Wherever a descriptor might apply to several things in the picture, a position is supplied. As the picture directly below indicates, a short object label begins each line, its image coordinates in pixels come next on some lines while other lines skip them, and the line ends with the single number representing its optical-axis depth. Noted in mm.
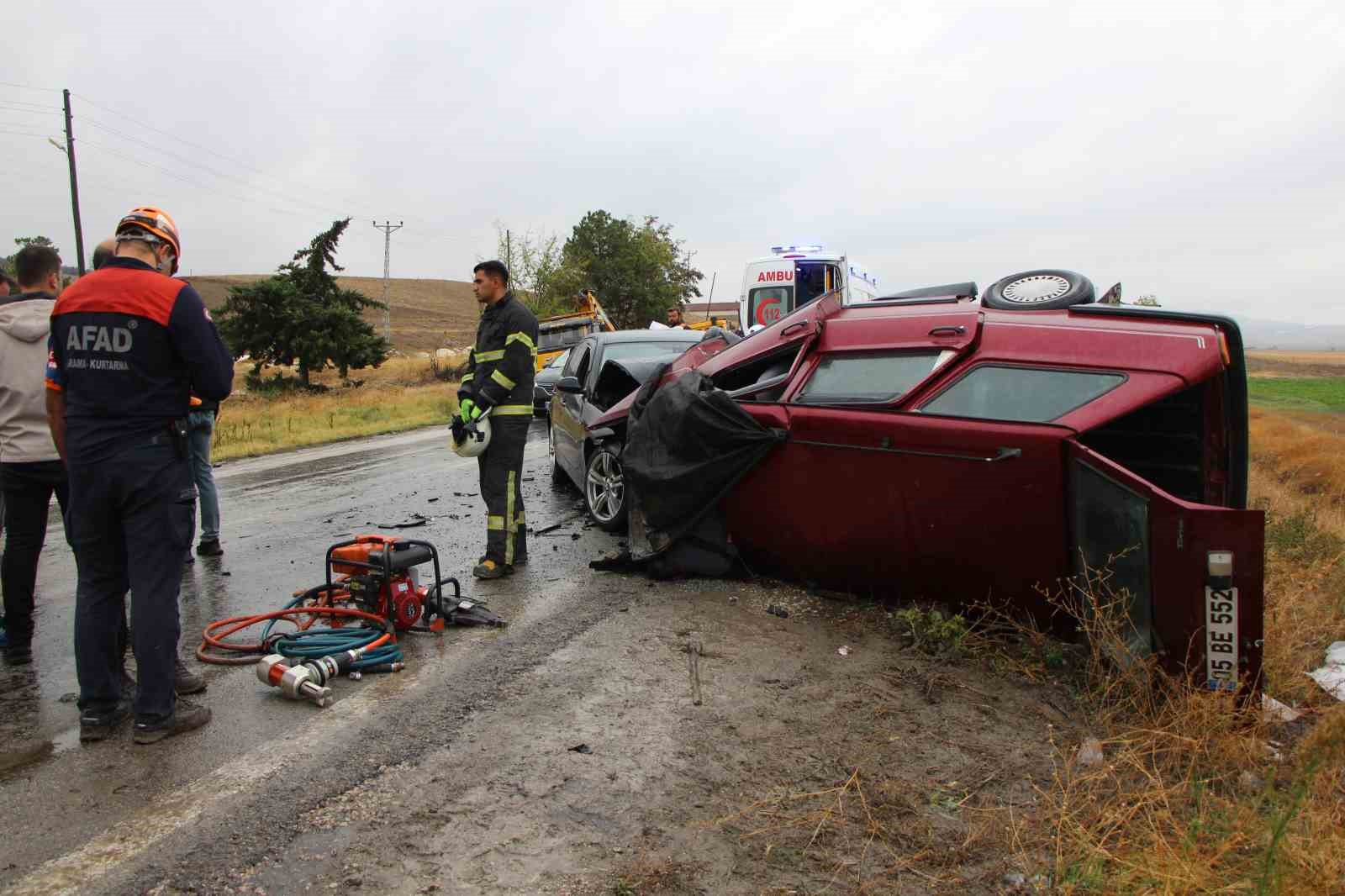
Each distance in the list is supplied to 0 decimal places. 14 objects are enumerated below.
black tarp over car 5293
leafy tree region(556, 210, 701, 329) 49031
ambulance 17188
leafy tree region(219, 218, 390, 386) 28703
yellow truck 23170
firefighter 6062
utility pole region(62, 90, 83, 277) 30109
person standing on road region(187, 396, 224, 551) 6500
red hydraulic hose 4527
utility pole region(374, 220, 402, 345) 64938
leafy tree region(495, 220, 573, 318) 43312
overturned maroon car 3645
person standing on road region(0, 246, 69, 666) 4473
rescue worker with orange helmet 3576
